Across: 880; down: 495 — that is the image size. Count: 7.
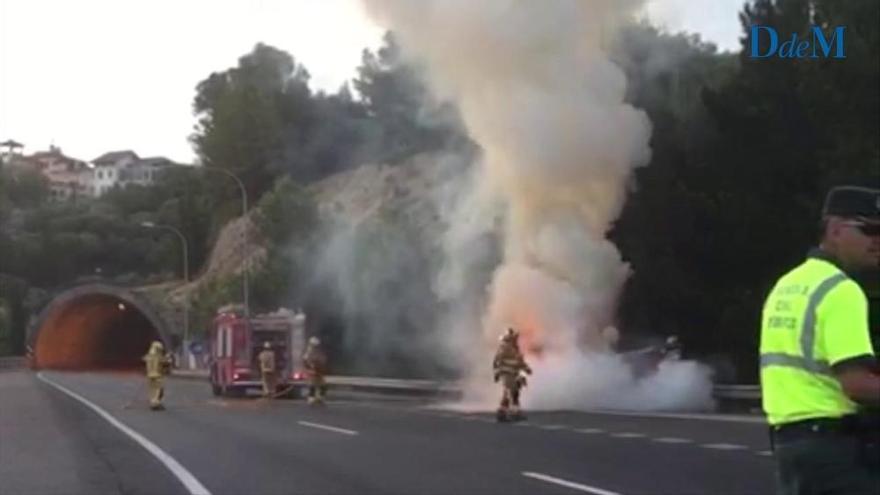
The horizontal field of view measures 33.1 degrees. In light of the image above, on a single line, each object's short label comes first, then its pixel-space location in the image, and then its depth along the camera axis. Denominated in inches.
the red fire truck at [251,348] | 1769.2
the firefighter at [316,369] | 1368.1
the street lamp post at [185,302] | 2926.9
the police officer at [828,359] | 223.8
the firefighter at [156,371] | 1291.8
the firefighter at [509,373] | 992.2
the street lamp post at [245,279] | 2120.3
